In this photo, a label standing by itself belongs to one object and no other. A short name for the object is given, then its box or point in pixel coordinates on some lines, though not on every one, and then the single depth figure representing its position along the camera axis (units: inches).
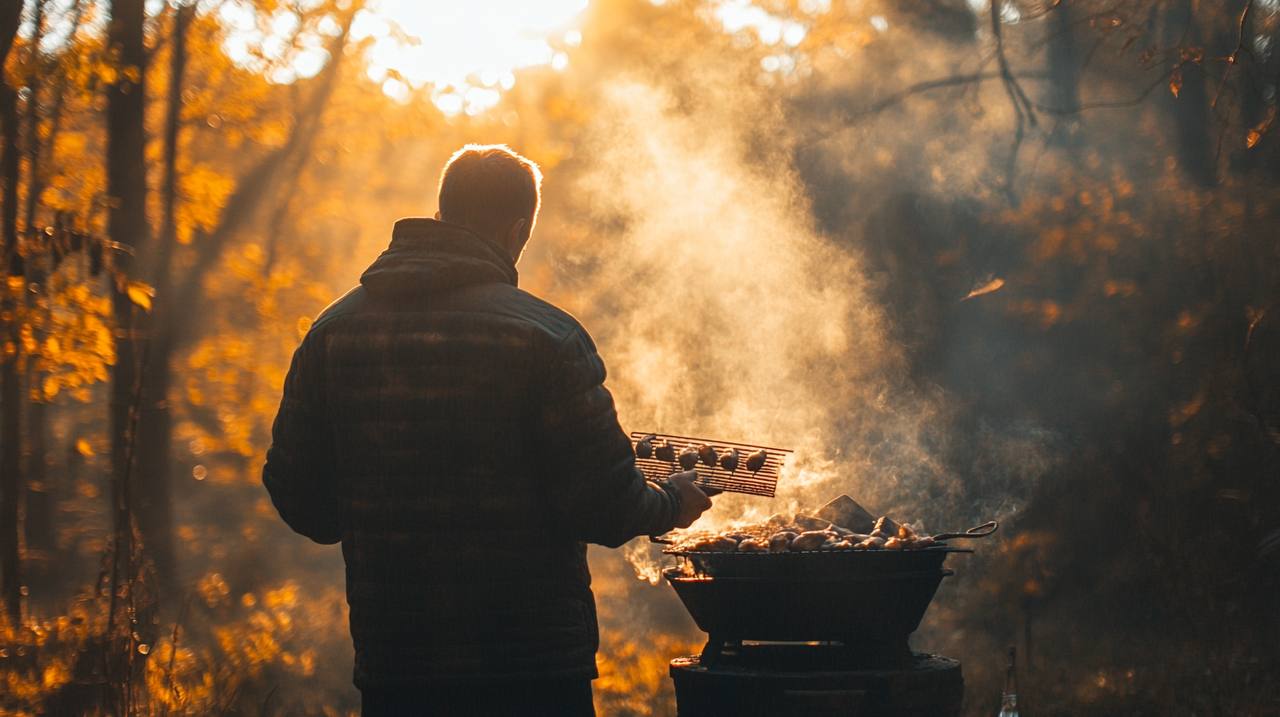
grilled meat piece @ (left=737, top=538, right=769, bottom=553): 172.2
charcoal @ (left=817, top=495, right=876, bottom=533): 195.0
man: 112.6
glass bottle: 208.2
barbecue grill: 163.6
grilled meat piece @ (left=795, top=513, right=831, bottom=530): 186.9
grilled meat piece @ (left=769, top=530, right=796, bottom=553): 172.6
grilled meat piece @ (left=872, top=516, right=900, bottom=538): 185.3
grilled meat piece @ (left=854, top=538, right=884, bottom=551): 171.2
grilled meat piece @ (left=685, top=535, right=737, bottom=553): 178.4
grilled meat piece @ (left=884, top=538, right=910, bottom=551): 169.2
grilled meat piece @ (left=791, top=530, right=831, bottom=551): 173.0
